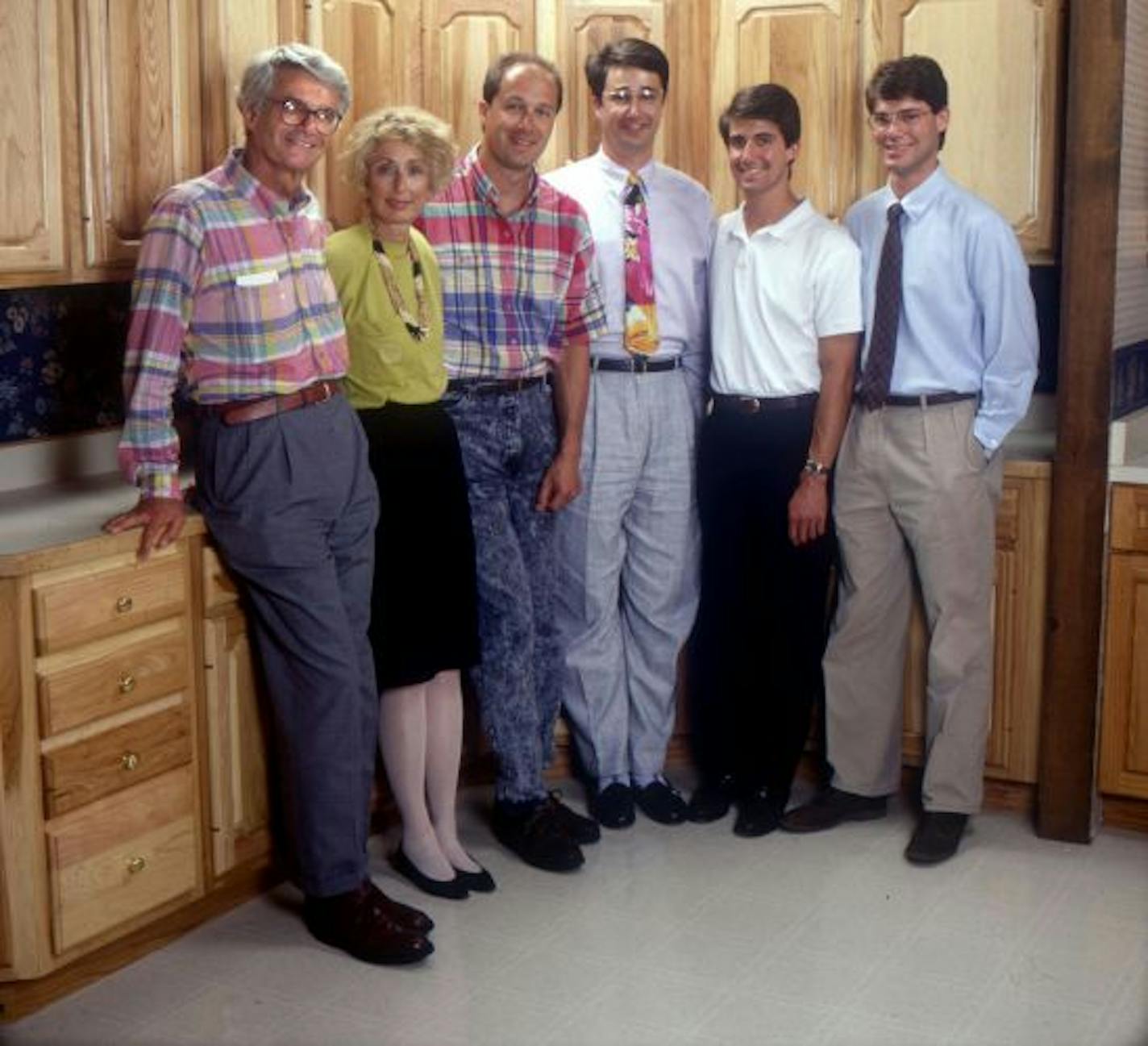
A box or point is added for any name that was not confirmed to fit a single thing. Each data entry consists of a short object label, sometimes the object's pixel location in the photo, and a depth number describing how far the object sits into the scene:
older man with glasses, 2.95
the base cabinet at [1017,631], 3.71
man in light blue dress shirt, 3.49
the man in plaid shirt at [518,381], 3.42
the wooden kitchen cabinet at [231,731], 3.19
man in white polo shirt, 3.60
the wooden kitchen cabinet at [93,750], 2.83
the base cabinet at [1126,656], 3.63
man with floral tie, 3.69
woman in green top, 3.20
